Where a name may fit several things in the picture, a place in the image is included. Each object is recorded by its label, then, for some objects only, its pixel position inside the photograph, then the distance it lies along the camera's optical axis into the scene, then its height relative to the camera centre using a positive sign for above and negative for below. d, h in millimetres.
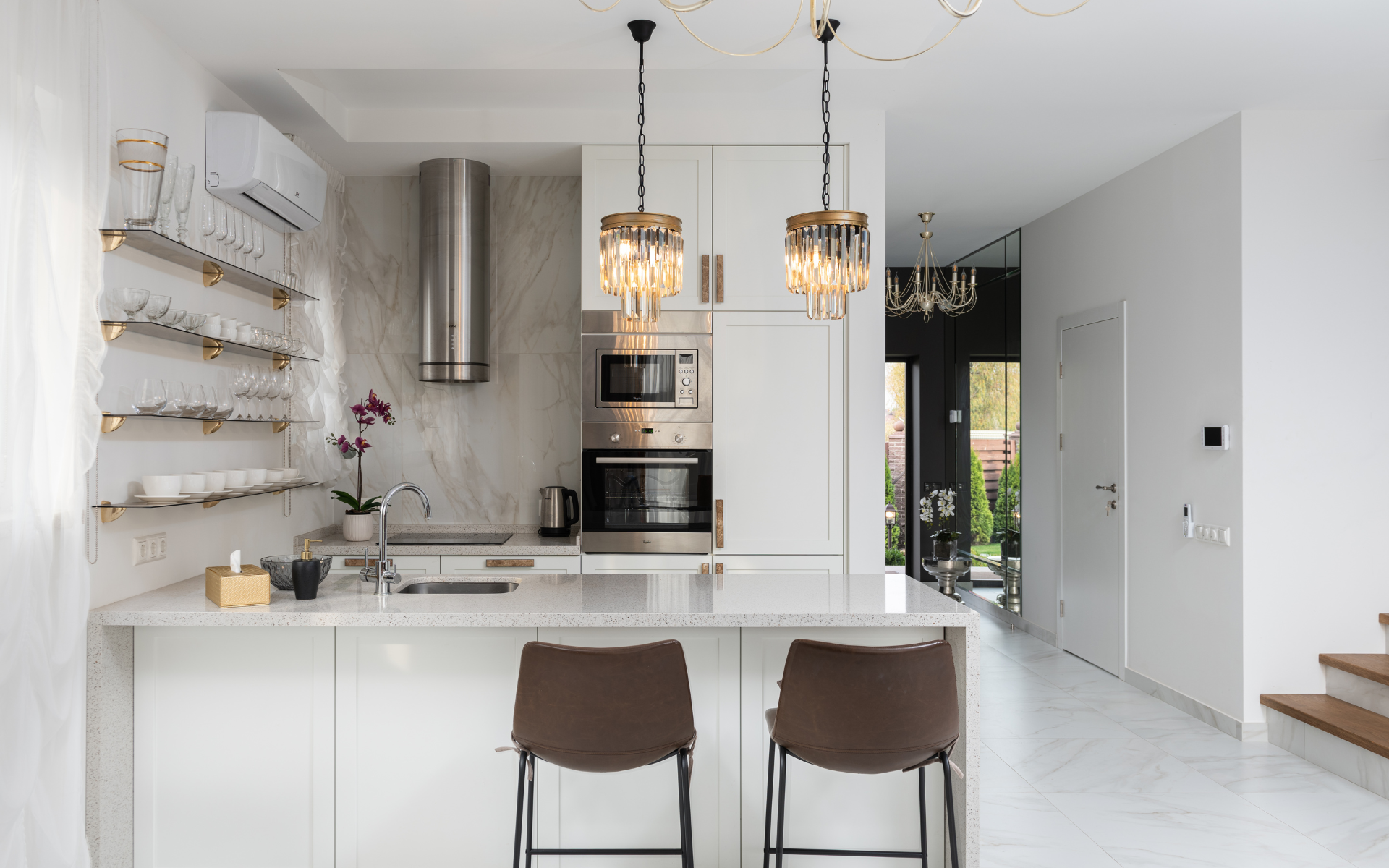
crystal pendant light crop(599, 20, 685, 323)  2178 +480
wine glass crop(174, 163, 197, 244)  2605 +781
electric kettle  4012 -358
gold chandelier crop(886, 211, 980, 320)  5520 +987
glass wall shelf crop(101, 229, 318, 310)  2438 +601
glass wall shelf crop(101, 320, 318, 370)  2420 +335
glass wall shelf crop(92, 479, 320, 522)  2439 -206
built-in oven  3740 -236
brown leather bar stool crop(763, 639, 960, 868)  1905 -627
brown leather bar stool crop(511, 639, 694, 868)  1894 -623
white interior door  4570 -333
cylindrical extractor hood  3980 +805
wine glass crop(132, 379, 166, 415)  2463 +119
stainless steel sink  2746 -504
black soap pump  2377 -401
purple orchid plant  3938 -15
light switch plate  3721 -449
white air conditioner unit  3041 +1020
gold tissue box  2367 -436
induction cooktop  3861 -493
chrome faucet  2502 -402
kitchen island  2402 -903
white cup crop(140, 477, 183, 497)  2559 -151
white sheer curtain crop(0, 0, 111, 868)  2008 +91
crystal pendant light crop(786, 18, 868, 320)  2174 +490
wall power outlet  2613 -361
